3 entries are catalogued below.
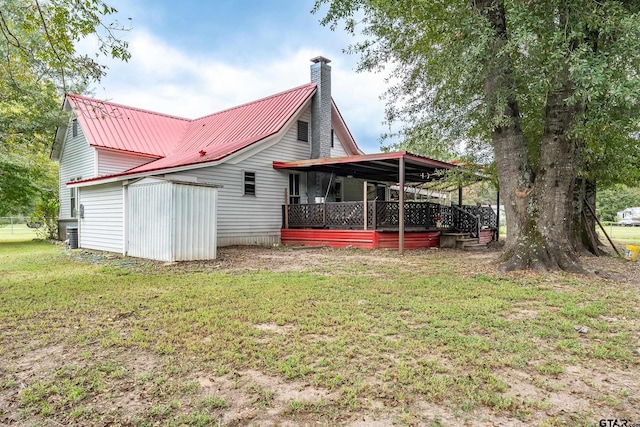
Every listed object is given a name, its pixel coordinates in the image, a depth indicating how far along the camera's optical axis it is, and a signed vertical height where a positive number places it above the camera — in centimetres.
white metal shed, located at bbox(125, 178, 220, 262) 933 -5
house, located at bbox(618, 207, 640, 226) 4478 -10
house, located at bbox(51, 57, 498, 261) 998 +125
